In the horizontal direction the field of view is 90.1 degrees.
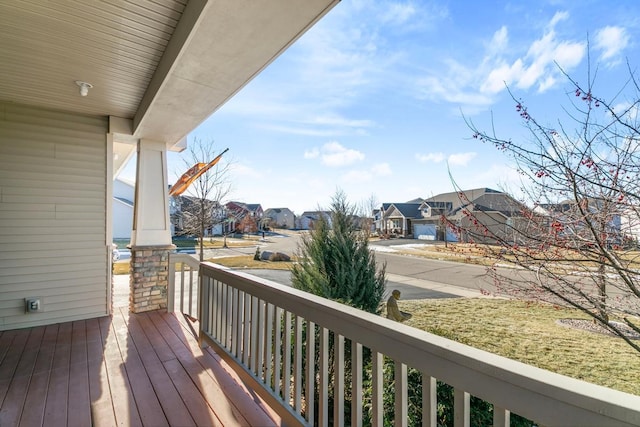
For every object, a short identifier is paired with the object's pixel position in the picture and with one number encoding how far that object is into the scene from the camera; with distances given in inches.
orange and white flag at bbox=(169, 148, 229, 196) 307.4
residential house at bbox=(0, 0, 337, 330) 87.1
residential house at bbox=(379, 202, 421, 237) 1259.2
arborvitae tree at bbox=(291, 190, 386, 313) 179.3
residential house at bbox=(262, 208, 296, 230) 1722.6
